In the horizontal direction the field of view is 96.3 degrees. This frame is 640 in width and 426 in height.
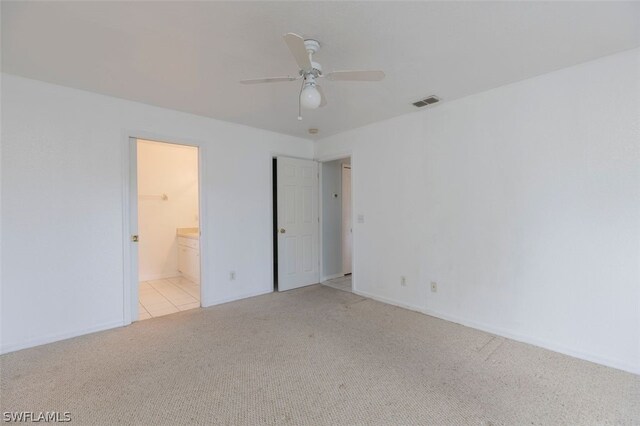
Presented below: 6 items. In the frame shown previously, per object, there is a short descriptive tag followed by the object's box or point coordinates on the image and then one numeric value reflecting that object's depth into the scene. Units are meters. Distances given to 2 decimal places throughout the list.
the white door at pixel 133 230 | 3.19
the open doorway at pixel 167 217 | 5.11
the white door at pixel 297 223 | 4.46
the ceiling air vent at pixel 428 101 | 3.10
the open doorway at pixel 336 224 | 5.02
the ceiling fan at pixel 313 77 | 1.93
